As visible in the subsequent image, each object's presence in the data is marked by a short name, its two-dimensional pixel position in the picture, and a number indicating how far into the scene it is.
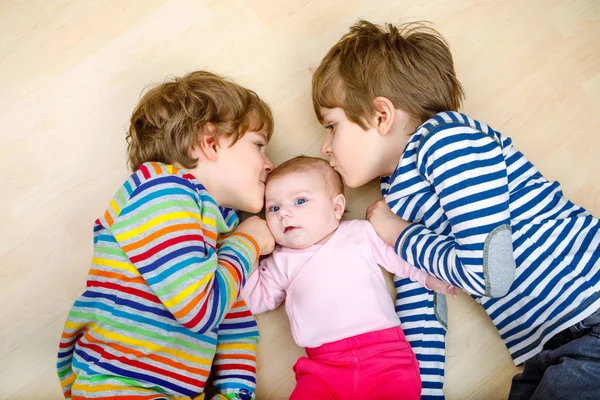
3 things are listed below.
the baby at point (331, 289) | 1.13
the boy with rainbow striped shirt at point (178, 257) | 1.03
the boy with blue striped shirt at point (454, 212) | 1.04
